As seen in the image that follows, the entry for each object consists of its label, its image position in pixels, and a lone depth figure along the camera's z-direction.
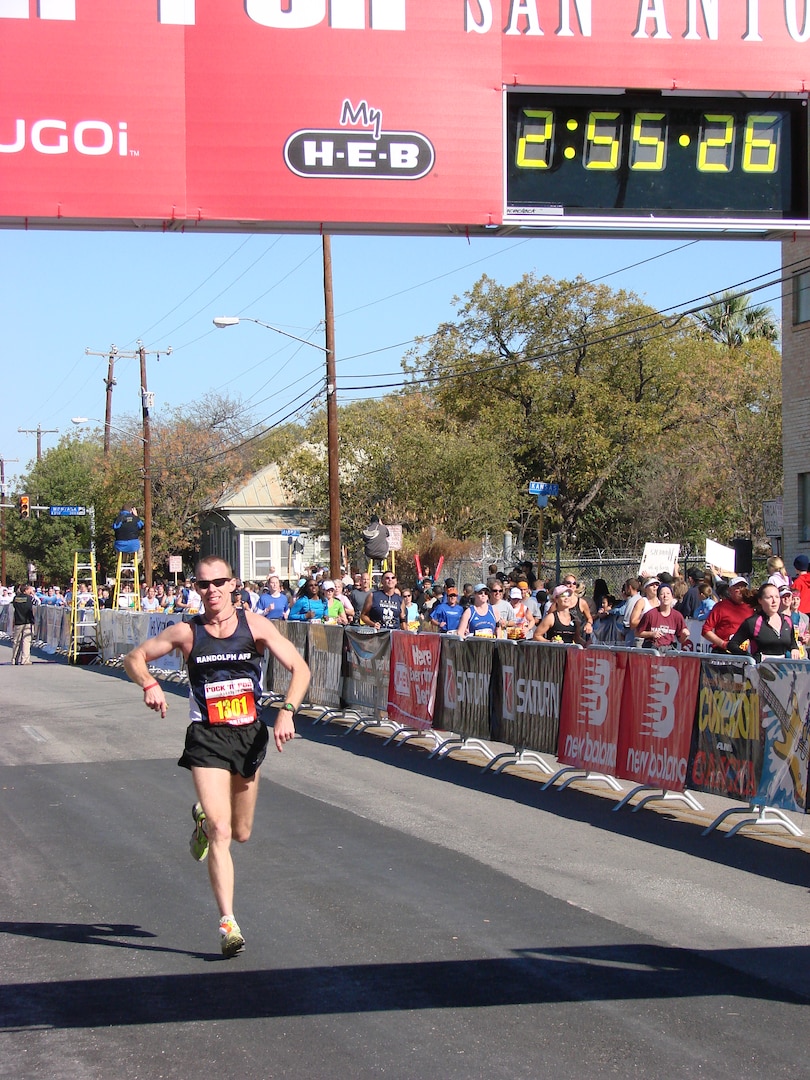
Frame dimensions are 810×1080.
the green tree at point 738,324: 52.00
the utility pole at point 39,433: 84.14
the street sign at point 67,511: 44.62
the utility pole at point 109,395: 61.19
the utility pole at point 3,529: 74.12
